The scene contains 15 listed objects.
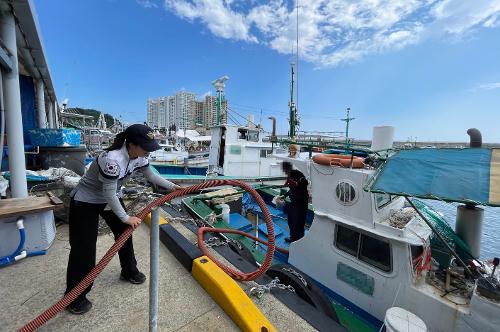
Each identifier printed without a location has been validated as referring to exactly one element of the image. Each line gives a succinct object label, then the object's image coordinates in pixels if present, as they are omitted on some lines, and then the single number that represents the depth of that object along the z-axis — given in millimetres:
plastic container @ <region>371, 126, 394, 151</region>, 4855
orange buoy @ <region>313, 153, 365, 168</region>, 4234
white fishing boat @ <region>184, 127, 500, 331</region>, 2984
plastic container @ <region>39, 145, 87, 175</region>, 6496
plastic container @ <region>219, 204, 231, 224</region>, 6203
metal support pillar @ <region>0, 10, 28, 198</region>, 3139
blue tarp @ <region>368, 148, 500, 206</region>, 2760
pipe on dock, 1671
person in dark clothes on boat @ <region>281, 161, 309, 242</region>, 5539
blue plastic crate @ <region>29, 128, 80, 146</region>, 6191
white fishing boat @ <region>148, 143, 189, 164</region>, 18172
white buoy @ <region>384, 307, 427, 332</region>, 2568
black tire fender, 2887
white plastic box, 2760
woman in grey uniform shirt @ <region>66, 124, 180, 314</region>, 1903
